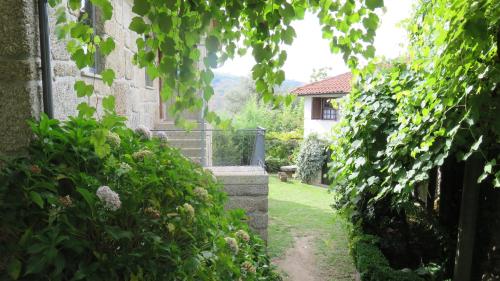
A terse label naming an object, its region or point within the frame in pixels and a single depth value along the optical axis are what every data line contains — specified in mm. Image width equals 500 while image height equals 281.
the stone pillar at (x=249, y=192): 4008
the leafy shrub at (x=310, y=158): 14745
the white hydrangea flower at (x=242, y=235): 2078
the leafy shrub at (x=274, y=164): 17359
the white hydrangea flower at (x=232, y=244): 1726
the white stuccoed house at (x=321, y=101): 16391
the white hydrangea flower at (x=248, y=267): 2012
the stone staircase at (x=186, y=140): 6141
